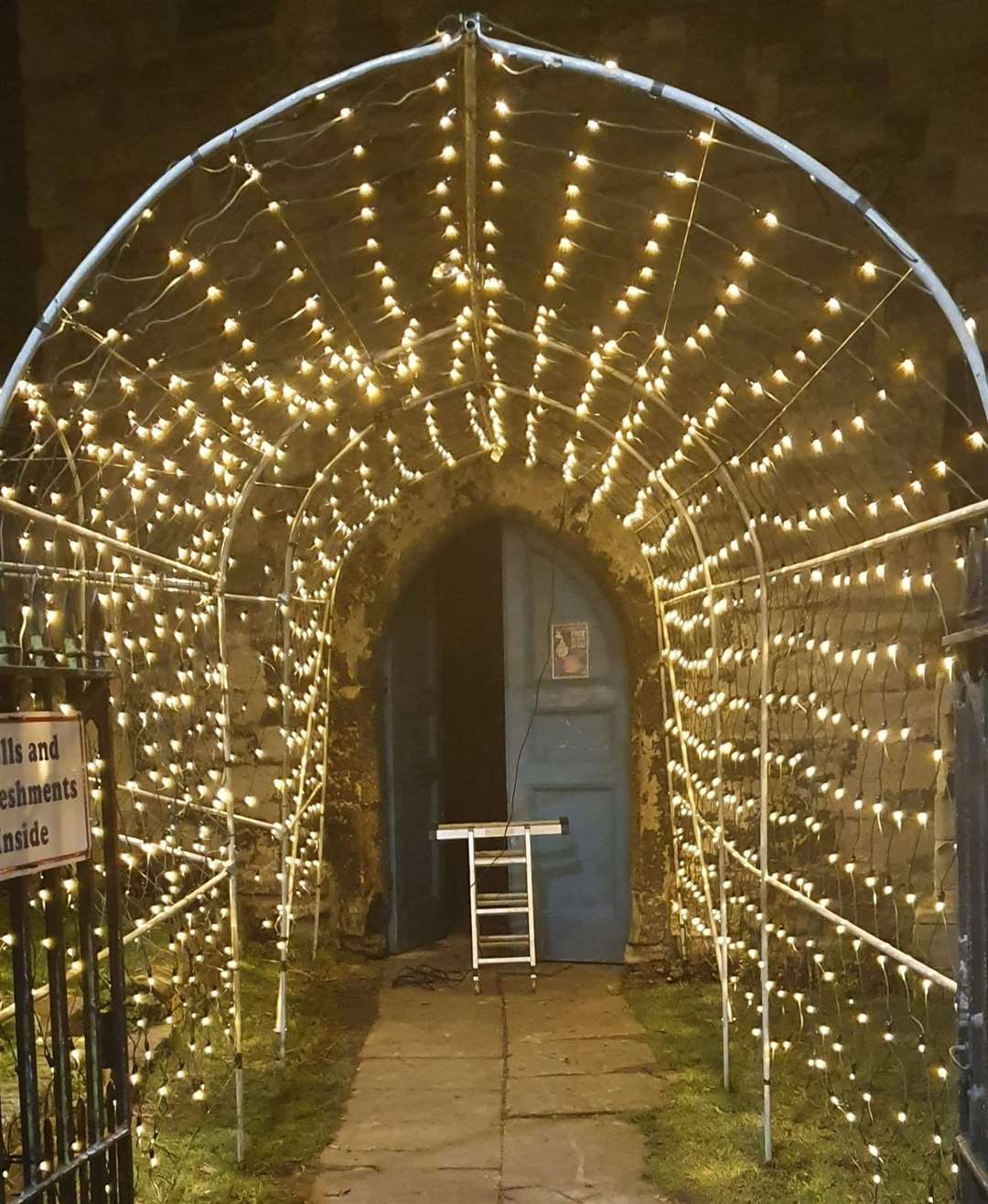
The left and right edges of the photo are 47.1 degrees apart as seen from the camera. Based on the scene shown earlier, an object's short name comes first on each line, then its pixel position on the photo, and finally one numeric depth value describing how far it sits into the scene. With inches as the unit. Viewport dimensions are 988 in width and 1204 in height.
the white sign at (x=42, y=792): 86.6
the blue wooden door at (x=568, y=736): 241.6
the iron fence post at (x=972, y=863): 77.5
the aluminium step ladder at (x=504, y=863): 222.7
